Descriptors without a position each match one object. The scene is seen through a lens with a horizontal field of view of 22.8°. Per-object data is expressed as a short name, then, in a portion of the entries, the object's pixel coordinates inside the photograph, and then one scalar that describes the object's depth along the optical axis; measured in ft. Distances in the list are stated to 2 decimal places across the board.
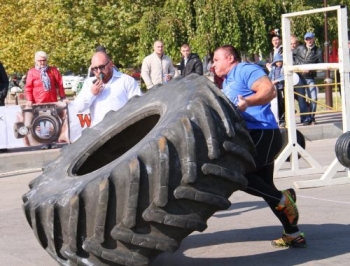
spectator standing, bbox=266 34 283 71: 55.01
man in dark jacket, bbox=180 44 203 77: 55.42
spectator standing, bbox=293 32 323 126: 53.67
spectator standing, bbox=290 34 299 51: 53.16
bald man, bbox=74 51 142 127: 26.96
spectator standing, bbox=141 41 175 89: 51.66
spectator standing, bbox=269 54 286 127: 53.57
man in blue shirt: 22.09
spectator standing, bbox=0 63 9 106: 49.81
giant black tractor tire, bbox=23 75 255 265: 18.86
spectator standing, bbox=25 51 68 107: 49.16
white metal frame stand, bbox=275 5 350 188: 32.73
